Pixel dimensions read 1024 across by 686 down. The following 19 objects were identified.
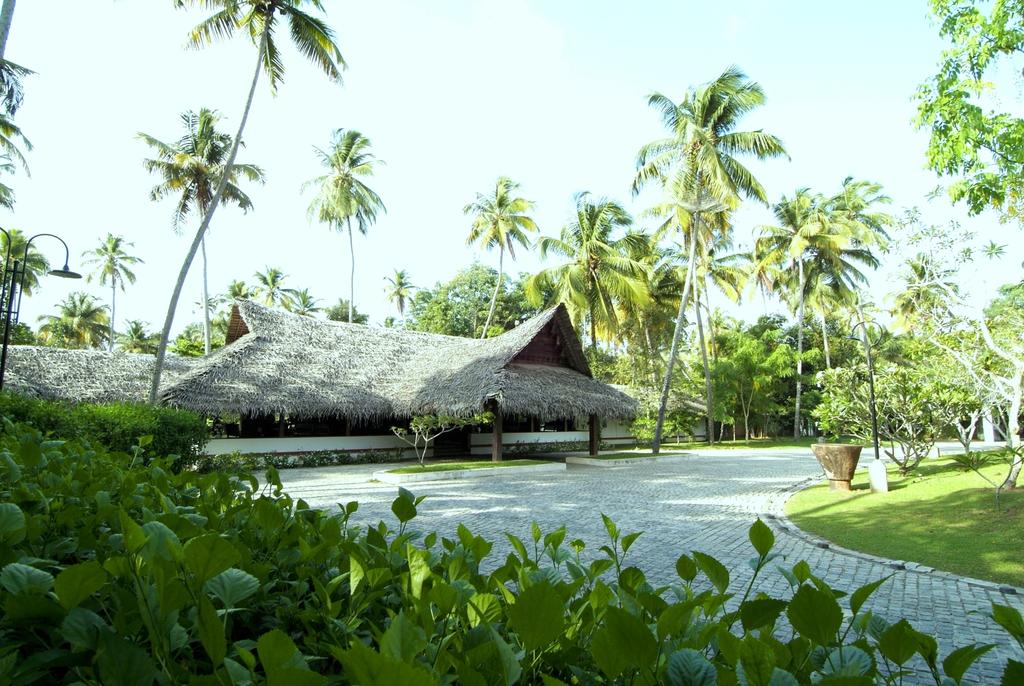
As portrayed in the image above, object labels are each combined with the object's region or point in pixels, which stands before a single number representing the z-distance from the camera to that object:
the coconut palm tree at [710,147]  21.33
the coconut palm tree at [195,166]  24.58
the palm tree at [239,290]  43.75
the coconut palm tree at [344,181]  29.16
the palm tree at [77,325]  40.28
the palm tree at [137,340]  42.00
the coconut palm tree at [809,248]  29.47
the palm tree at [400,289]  46.22
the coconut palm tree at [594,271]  24.38
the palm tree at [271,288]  42.41
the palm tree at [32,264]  29.97
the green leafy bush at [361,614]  0.69
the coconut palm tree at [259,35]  15.50
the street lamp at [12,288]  10.45
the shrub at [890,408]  12.91
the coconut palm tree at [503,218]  29.27
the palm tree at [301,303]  43.72
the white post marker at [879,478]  10.87
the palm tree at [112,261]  39.81
